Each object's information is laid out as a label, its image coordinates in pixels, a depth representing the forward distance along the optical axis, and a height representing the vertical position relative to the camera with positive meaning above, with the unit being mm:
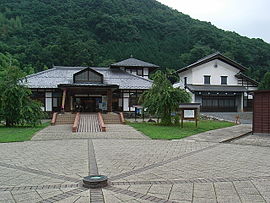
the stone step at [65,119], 21844 -1255
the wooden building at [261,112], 13969 -306
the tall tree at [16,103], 17859 +36
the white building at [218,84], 34781 +2955
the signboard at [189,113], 17922 -546
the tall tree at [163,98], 18906 +503
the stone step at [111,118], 22359 -1165
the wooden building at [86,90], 26508 +1426
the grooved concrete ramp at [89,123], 17234 -1375
